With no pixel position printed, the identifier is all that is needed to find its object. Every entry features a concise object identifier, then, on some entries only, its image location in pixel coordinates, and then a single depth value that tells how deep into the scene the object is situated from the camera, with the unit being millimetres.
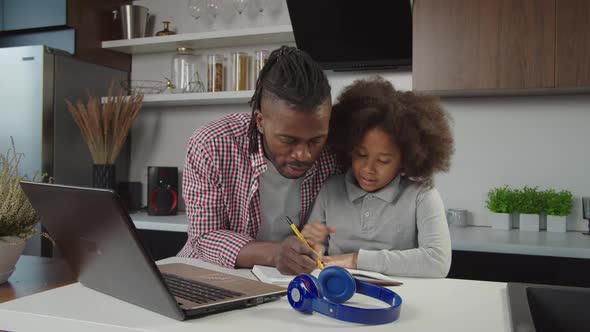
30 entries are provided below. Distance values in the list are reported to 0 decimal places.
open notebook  1008
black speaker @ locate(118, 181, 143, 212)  3170
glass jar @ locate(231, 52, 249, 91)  2941
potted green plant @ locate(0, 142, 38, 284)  1196
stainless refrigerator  2854
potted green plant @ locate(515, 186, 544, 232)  2506
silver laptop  726
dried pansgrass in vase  2891
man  1272
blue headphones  770
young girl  1431
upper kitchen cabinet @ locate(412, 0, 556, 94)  2301
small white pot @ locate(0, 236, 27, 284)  1189
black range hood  2521
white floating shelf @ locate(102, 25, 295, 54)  2848
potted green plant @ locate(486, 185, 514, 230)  2539
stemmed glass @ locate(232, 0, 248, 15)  2968
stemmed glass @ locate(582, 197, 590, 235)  2400
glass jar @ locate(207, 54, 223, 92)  3021
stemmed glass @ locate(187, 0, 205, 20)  3051
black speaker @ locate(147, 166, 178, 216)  2926
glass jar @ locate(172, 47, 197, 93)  3105
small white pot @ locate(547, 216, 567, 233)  2482
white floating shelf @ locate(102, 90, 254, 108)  2867
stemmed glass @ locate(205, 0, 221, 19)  3045
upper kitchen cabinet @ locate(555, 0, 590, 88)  2244
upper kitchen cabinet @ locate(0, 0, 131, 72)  3033
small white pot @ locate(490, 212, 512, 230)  2572
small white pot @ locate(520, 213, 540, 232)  2520
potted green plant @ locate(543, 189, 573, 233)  2448
